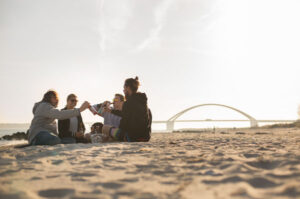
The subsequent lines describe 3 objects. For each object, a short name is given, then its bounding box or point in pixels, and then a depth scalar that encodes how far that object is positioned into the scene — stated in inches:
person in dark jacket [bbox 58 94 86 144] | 241.8
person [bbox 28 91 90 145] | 199.6
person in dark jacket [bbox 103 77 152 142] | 205.4
